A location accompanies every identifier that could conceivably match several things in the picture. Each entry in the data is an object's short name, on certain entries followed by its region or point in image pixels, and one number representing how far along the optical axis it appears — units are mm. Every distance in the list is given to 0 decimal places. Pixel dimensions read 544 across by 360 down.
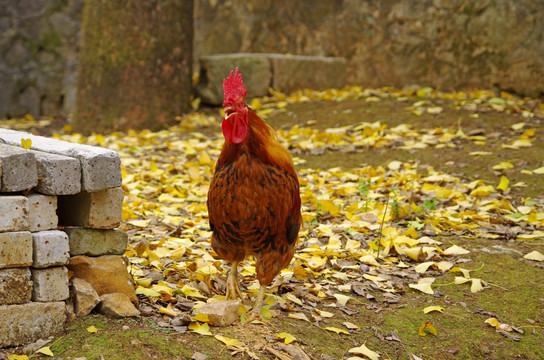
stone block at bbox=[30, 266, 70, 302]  2146
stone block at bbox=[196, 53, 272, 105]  7090
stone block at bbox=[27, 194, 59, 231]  2123
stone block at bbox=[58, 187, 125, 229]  2334
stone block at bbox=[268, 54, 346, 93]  7309
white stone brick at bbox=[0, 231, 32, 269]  2037
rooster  2578
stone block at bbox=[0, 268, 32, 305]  2062
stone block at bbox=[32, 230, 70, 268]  2119
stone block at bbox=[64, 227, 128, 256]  2350
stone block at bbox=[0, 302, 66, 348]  2090
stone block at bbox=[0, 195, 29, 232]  2027
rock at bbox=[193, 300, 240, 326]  2432
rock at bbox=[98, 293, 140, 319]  2346
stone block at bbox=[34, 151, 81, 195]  2137
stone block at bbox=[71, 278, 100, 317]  2287
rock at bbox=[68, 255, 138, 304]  2371
